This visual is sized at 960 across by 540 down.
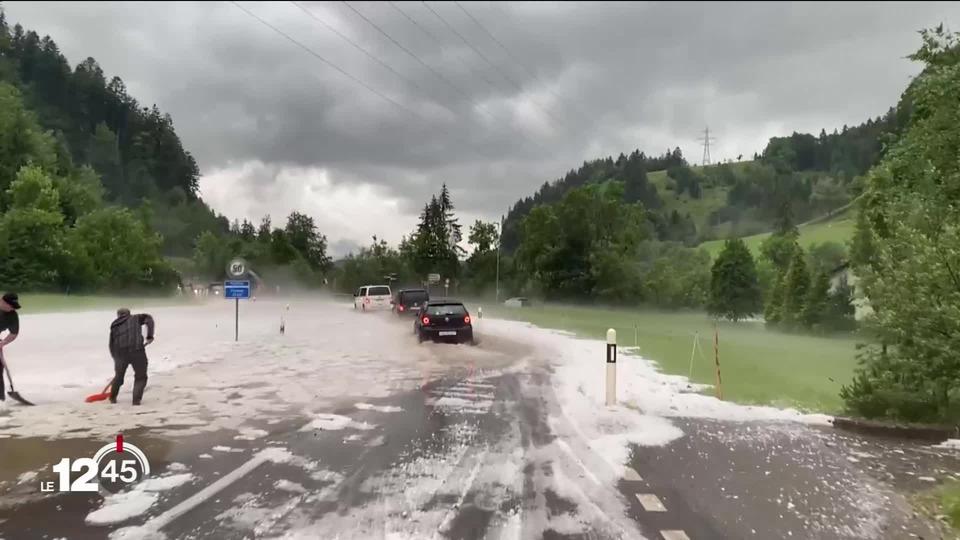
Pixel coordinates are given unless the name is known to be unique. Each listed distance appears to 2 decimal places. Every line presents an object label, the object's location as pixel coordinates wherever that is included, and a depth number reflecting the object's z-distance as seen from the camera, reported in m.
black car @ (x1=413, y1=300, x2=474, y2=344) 22.62
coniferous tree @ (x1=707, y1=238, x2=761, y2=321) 70.62
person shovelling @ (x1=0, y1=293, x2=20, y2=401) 10.62
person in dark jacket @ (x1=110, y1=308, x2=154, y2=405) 10.88
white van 45.97
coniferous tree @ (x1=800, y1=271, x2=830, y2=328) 46.97
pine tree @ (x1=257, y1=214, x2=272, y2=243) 133.55
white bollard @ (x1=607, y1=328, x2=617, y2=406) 11.22
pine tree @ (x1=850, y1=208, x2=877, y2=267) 19.84
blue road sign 24.59
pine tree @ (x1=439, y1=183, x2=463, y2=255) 126.09
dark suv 35.19
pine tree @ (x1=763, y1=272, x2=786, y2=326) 54.02
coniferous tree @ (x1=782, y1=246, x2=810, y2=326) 49.59
